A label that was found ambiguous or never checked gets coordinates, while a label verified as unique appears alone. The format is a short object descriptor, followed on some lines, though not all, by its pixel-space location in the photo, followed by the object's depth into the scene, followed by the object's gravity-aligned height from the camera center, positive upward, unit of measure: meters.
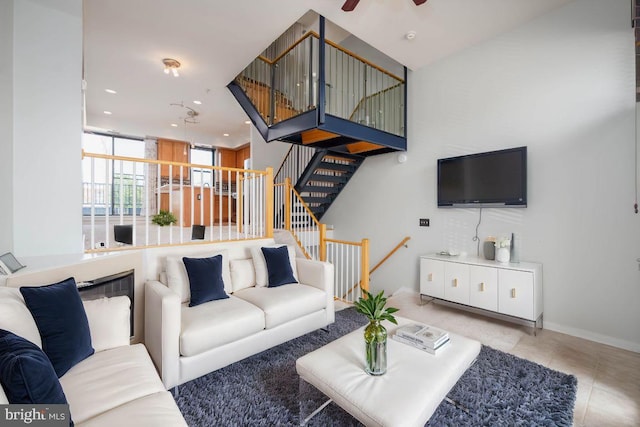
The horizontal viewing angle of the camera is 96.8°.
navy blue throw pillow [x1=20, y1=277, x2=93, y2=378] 1.35 -0.57
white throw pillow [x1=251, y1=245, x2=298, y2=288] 2.92 -0.60
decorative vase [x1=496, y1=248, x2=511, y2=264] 3.19 -0.50
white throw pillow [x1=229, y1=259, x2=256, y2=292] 2.81 -0.65
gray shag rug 1.67 -1.23
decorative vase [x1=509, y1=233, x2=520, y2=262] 3.32 -0.47
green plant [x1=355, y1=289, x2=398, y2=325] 1.57 -0.55
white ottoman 1.24 -0.86
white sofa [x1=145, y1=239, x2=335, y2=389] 1.90 -0.80
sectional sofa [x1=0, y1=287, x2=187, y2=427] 1.12 -0.80
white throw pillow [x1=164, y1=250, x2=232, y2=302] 2.41 -0.57
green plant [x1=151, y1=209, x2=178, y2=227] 5.04 -0.15
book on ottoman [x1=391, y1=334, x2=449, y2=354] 1.67 -0.82
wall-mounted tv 3.20 +0.38
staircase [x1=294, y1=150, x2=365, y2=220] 4.84 +0.61
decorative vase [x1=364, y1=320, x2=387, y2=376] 1.49 -0.75
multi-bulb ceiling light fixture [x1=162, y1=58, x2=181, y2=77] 4.15 +2.16
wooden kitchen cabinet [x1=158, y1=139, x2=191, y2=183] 7.75 +1.58
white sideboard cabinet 2.88 -0.82
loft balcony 3.54 +1.64
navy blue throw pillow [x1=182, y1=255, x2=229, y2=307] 2.36 -0.60
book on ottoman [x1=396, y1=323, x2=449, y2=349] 1.71 -0.79
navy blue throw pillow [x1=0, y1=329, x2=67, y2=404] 0.87 -0.53
